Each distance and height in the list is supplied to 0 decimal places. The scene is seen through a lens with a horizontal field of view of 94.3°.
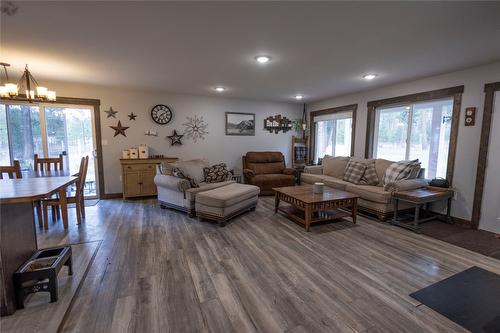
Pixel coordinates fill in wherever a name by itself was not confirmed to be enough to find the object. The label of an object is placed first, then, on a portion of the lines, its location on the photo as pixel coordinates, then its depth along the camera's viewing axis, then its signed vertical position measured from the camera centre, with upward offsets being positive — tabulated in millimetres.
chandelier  2938 +670
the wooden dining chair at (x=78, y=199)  3267 -815
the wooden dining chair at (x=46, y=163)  3734 -344
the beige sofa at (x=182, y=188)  3846 -750
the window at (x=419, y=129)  3732 +307
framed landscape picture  6000 +543
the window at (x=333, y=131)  5553 +352
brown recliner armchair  5320 -657
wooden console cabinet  4797 -699
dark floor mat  1678 -1251
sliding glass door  4352 +161
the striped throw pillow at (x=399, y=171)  3852 -430
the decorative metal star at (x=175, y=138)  5469 +130
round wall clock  5281 +678
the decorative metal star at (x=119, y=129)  5015 +307
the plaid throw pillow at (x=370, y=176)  4312 -591
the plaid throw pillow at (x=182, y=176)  3953 -551
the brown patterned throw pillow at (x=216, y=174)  4418 -578
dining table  1604 -658
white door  3197 -503
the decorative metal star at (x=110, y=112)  4923 +656
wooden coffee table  3363 -884
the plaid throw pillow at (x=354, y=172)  4434 -530
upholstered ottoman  3486 -917
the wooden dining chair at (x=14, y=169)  3130 -363
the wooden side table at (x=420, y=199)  3312 -782
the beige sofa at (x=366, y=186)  3705 -734
